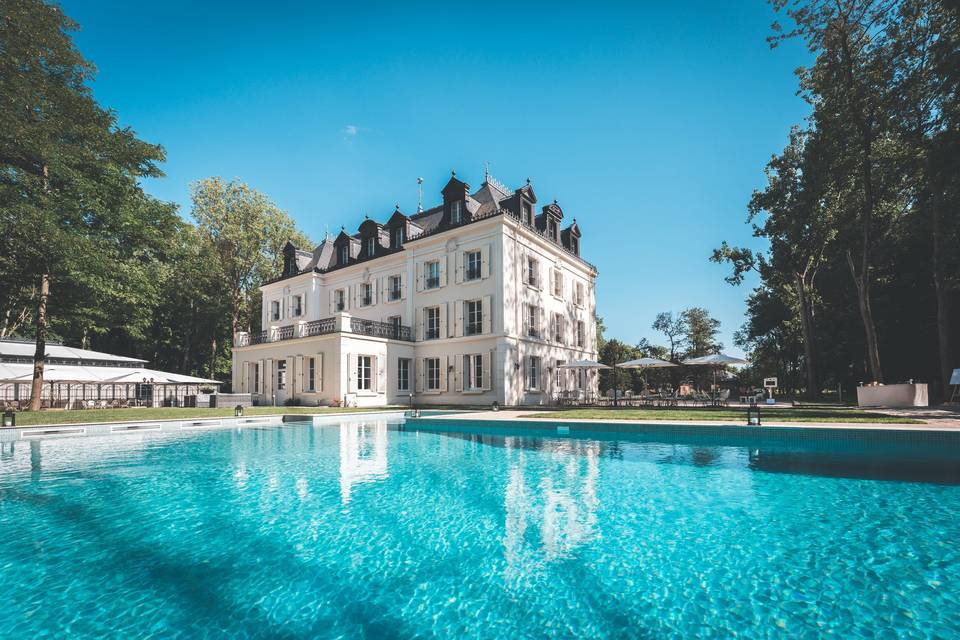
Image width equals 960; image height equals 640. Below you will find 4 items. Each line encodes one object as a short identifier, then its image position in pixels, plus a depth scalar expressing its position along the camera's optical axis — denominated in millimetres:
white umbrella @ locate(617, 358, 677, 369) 17094
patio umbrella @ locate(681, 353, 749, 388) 15773
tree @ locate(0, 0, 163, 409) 13570
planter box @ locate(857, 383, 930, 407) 13680
